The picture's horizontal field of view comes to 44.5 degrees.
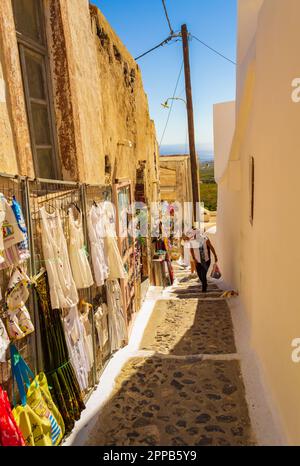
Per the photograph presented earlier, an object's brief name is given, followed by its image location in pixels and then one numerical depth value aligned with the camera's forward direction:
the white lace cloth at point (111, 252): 4.83
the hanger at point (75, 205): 4.10
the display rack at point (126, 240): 5.61
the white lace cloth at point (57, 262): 3.18
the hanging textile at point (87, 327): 4.11
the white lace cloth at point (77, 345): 3.53
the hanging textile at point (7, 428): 2.33
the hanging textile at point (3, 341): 2.40
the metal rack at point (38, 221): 2.90
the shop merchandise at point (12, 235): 2.58
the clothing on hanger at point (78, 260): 3.71
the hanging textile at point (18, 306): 2.64
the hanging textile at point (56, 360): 3.17
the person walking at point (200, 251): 8.84
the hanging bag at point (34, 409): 2.68
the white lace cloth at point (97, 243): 4.32
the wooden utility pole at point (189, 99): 12.32
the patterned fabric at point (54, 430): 2.98
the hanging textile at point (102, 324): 4.71
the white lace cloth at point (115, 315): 5.07
